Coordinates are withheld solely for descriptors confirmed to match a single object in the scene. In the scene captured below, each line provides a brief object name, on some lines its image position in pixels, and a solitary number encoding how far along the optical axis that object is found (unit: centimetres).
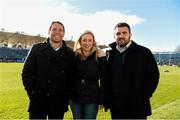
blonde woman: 245
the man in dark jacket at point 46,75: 239
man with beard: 238
